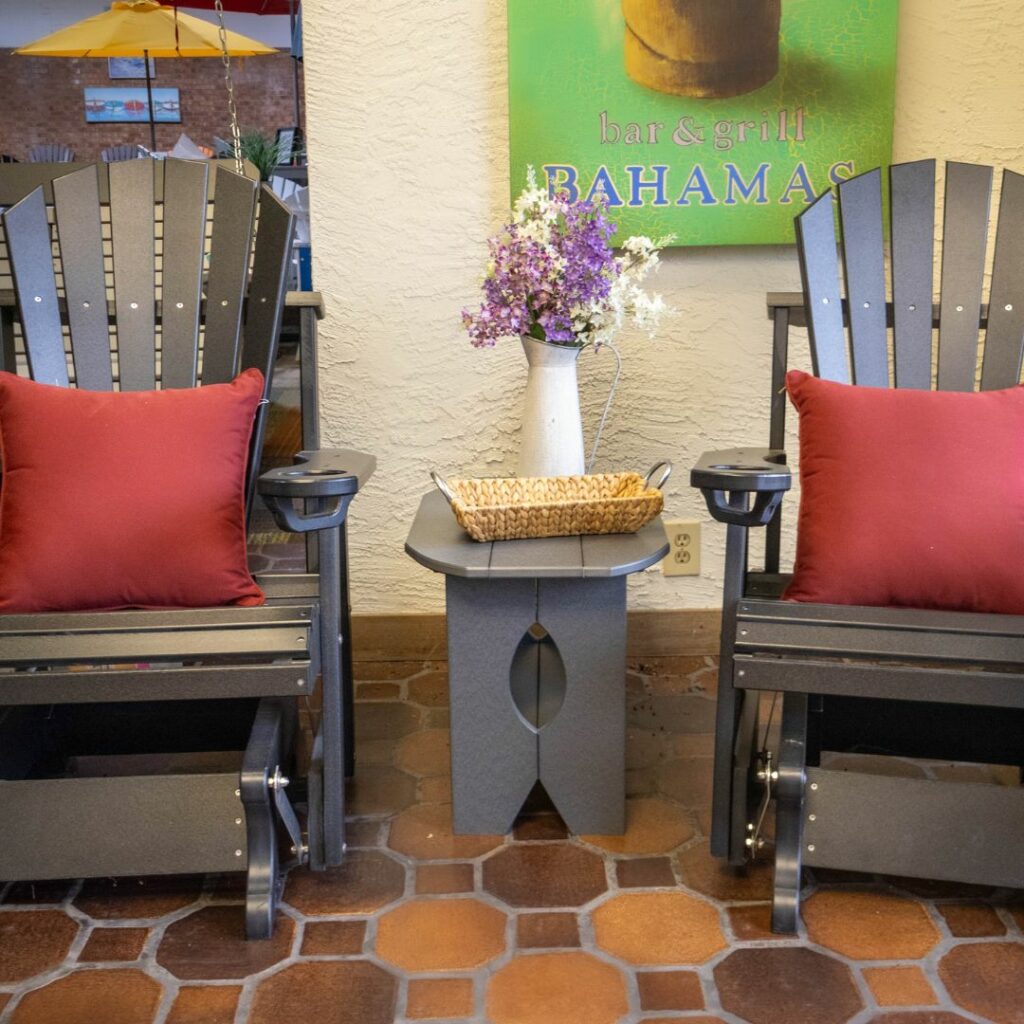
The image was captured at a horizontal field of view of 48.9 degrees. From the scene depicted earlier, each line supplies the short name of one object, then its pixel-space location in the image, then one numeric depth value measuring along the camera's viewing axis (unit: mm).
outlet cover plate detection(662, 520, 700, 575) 2619
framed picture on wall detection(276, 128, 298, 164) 7922
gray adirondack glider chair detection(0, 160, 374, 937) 1606
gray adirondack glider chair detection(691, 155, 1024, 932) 1596
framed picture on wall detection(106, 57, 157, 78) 11727
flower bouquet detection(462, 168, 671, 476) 1971
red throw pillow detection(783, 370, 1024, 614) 1715
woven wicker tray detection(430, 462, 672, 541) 1833
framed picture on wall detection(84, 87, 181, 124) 11844
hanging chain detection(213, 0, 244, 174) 2266
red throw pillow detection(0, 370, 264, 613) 1739
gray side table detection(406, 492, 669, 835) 1786
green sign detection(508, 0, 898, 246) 2342
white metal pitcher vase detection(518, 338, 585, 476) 2057
